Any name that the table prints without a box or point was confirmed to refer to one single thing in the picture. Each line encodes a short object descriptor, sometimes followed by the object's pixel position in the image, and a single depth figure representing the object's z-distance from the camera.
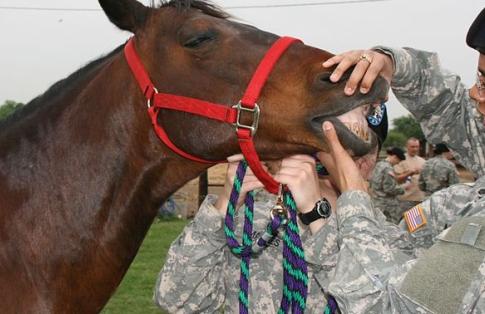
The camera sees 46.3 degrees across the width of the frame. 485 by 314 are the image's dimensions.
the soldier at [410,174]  10.73
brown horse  2.39
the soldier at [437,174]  9.94
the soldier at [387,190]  10.26
